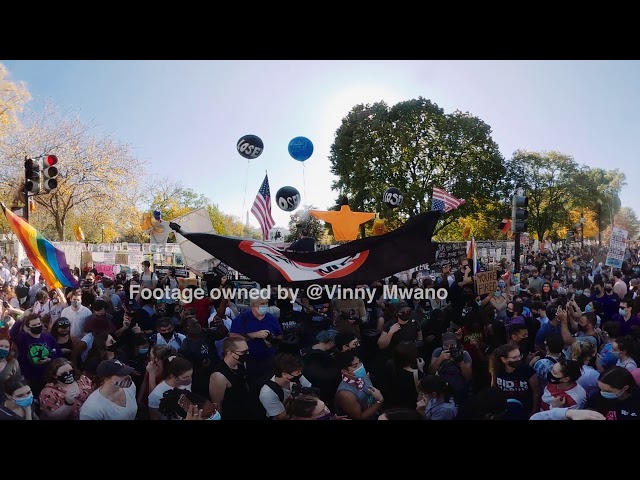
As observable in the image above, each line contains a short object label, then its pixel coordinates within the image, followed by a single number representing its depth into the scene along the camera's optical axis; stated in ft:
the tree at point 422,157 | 108.99
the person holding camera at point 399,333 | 22.02
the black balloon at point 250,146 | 44.80
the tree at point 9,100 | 82.43
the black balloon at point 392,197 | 62.44
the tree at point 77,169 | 83.51
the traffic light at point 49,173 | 33.47
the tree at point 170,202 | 141.42
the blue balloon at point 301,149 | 49.29
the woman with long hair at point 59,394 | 16.57
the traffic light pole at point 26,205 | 33.02
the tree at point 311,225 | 150.60
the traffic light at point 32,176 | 32.83
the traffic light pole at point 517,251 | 48.16
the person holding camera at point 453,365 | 18.53
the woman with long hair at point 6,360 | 18.28
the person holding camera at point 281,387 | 16.43
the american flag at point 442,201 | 51.44
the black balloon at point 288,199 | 49.57
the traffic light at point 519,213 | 44.47
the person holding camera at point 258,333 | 20.30
